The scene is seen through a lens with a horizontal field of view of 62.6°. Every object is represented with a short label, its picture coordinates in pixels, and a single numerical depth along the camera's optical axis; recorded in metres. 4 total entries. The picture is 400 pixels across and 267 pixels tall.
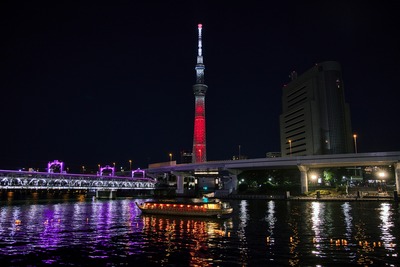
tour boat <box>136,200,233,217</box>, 54.28
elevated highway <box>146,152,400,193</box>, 96.19
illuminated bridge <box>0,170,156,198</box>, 109.19
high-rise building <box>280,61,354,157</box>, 188.38
